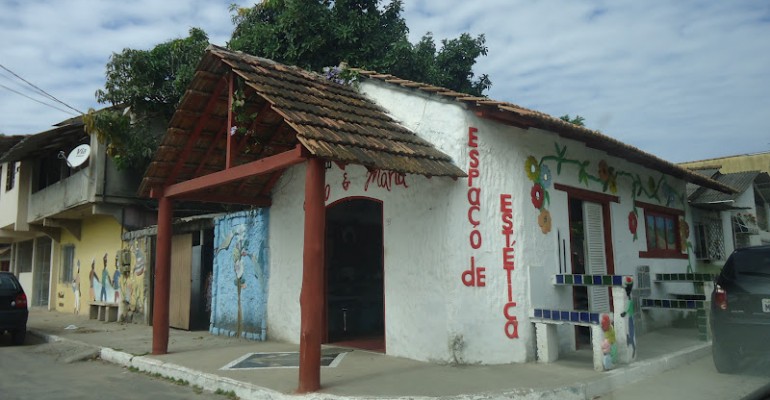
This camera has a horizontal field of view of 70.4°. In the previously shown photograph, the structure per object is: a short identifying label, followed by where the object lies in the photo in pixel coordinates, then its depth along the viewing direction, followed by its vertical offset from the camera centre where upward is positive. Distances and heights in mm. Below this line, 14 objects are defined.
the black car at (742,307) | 6344 -538
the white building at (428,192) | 7133 +1158
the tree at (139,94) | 14141 +4771
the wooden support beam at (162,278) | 8758 -90
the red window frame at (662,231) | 10797 +662
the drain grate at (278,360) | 7449 -1284
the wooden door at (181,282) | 12008 -216
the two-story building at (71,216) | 14961 +1803
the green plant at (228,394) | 6286 -1427
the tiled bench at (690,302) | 9031 -677
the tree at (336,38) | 14625 +6304
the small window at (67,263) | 18844 +389
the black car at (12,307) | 10906 -636
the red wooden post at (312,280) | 5809 -114
